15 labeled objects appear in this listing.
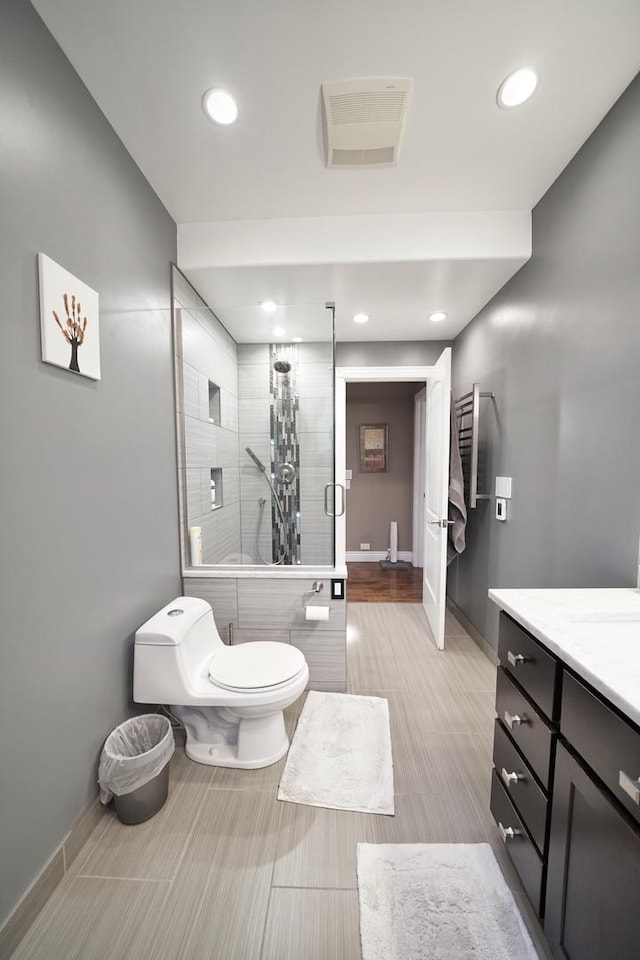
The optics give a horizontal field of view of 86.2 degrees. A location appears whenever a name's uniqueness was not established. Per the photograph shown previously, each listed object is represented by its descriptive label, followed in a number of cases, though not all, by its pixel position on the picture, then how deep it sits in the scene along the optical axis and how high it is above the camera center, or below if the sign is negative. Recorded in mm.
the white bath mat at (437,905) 921 -1310
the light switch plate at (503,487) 2064 -156
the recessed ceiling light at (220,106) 1252 +1334
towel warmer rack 2215 +213
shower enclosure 2199 +195
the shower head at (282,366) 2572 +721
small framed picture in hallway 4414 +191
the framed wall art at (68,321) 1029 +460
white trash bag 1211 -1104
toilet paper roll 1849 -822
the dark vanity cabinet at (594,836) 619 -757
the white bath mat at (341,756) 1350 -1316
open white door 2369 -235
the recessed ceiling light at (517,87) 1179 +1332
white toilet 1407 -931
